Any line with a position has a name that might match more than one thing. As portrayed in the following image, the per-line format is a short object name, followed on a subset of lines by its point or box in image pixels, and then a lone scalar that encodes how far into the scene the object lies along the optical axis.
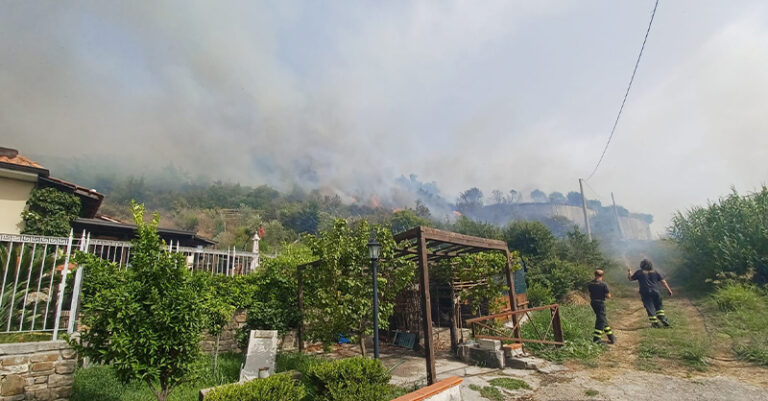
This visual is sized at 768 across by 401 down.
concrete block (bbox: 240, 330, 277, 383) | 6.34
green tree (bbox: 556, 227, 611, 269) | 18.97
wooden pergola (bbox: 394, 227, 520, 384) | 5.98
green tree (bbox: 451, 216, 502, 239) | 24.16
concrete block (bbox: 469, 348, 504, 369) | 7.71
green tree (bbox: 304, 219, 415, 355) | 6.37
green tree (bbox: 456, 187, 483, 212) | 90.97
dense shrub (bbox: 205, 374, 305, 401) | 3.39
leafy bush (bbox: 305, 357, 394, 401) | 4.21
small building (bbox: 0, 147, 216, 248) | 10.98
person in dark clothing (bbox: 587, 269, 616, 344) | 8.95
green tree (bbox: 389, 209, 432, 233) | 51.81
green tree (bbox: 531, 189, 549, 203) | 107.38
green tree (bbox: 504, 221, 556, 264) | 18.98
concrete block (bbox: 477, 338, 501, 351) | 7.82
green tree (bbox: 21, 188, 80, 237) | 11.34
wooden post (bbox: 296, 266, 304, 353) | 8.45
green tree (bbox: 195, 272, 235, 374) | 3.97
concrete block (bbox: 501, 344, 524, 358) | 7.86
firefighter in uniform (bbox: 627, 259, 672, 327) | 9.82
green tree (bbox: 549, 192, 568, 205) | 93.25
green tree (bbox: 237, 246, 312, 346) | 7.94
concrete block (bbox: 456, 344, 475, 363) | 8.32
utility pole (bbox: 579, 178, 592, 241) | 28.75
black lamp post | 5.76
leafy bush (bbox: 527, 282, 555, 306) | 14.97
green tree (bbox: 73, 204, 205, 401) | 3.45
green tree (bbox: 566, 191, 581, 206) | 96.19
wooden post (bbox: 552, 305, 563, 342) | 8.66
